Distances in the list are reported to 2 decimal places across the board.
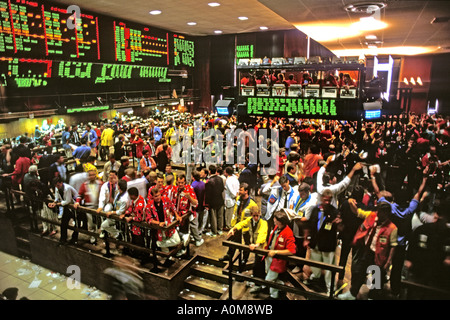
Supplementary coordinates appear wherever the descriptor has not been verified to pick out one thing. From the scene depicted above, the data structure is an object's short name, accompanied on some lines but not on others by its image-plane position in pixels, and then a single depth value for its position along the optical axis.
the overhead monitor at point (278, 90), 7.64
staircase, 5.56
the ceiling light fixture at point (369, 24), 7.55
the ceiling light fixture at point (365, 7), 5.94
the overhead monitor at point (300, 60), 7.81
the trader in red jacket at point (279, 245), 4.38
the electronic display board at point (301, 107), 7.06
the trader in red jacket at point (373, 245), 4.41
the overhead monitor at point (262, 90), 7.82
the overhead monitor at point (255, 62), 8.12
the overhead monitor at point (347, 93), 6.99
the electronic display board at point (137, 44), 14.79
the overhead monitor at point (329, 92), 7.12
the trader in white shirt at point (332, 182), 5.62
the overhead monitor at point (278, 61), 7.94
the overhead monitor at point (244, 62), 8.21
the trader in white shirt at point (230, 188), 6.54
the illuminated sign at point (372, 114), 7.32
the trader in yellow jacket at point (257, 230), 4.94
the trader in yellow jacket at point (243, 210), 5.36
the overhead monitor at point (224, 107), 8.72
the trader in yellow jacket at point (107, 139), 12.02
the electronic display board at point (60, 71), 10.63
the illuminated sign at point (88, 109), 12.88
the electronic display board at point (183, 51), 18.75
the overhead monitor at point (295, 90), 7.44
